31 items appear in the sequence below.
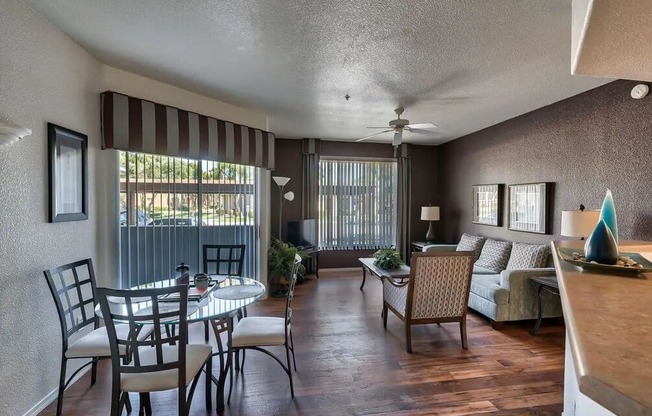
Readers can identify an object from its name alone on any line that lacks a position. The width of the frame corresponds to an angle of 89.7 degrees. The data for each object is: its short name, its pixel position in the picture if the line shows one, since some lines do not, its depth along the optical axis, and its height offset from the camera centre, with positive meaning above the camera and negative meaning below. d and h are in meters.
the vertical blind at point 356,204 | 6.48 +0.00
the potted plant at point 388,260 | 4.41 -0.76
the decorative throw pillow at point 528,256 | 3.93 -0.63
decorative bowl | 1.28 -0.25
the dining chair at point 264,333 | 2.41 -0.98
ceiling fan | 3.97 +0.98
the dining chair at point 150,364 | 1.73 -0.88
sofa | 3.68 -0.95
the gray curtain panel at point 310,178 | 6.27 +0.50
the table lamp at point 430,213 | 6.13 -0.16
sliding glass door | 3.35 -0.09
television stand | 6.09 -1.05
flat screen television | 5.79 -0.52
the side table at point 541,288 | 3.41 -0.89
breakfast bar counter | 0.51 -0.28
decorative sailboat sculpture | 1.36 -0.17
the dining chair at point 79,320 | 2.15 -0.88
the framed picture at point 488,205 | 5.02 +0.00
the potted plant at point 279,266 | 4.95 -0.95
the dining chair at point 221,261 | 2.68 -0.67
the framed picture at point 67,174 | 2.36 +0.22
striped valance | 3.00 +0.75
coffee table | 4.01 -0.87
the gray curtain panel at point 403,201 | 6.61 +0.07
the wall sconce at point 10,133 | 1.61 +0.35
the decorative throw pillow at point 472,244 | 5.16 -0.63
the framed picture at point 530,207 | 4.14 -0.03
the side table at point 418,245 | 6.15 -0.78
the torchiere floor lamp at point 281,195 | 5.58 +0.16
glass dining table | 2.12 -0.70
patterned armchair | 3.12 -0.84
